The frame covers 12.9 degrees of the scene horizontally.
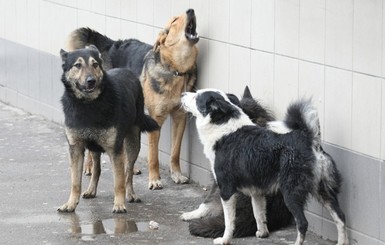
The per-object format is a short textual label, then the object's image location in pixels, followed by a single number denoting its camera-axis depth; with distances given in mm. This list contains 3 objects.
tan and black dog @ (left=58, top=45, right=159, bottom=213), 15258
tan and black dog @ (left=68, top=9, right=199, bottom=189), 17150
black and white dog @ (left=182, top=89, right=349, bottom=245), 13077
